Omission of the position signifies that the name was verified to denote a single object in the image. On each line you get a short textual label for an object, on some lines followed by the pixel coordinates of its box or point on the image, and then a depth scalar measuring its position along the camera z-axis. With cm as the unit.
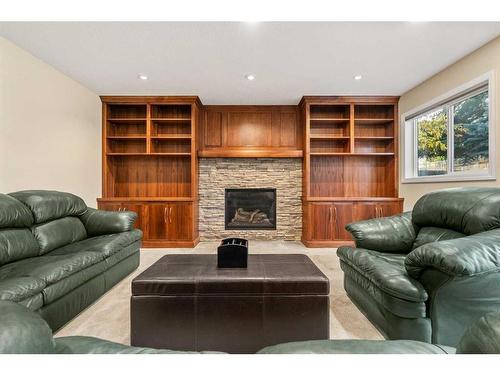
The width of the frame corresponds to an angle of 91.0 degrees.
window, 271
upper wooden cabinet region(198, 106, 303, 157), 437
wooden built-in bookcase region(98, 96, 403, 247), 402
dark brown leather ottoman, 145
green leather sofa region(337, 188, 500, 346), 123
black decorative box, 172
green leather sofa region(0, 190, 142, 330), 156
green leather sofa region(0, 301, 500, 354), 49
